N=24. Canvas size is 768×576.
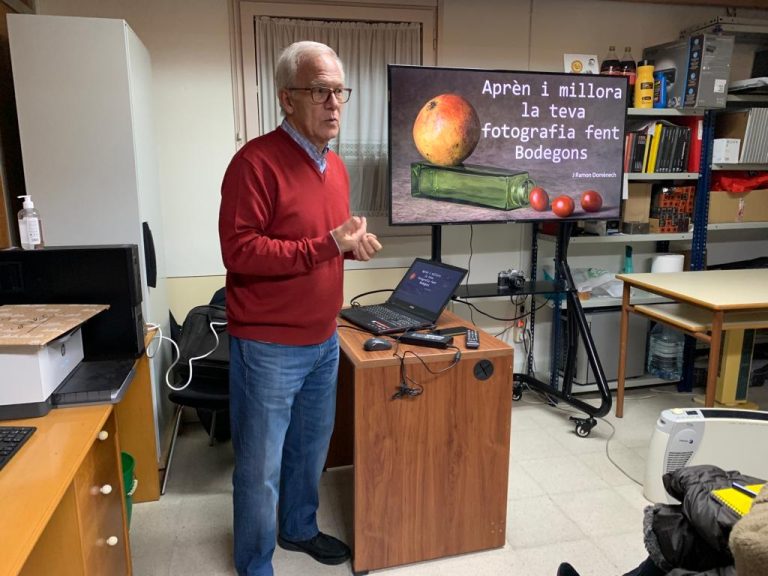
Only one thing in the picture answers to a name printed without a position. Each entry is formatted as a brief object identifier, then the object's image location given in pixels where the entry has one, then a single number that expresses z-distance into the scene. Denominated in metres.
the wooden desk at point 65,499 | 0.96
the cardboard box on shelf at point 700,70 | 2.99
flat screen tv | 2.67
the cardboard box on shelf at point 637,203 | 3.25
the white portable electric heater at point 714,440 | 2.18
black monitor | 1.59
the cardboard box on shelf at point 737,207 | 3.35
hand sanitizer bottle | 1.67
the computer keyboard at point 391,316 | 2.08
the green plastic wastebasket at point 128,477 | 1.94
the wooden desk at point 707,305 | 2.45
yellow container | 3.11
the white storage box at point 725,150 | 3.23
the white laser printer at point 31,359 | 1.29
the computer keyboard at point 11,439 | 1.14
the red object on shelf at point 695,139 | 3.22
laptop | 2.08
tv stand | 2.89
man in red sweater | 1.51
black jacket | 1.00
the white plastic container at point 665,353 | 3.47
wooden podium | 1.79
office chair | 2.29
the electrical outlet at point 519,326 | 3.53
